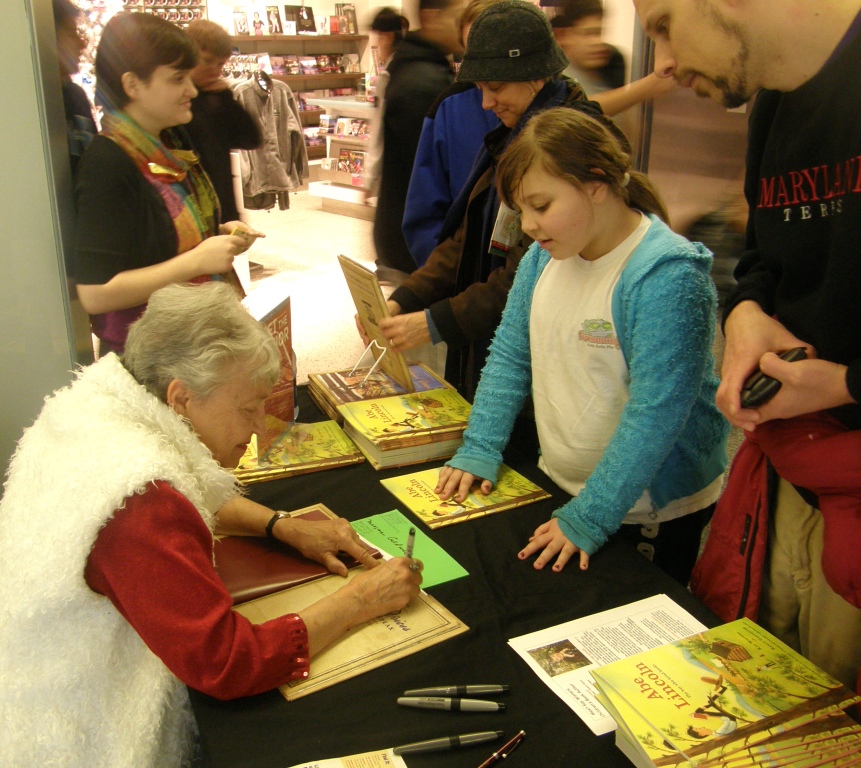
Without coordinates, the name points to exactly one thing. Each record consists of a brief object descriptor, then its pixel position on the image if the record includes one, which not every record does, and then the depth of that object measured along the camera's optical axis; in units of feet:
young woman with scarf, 6.38
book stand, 6.56
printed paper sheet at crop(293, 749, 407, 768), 2.96
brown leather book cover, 4.06
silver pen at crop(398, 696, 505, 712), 3.24
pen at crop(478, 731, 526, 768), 2.99
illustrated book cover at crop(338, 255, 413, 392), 6.30
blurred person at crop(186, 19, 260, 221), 7.20
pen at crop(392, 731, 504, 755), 3.02
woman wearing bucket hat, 5.96
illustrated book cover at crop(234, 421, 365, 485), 5.36
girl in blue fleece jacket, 4.43
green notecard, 4.24
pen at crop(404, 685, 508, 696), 3.32
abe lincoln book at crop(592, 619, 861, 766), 2.86
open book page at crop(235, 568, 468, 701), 3.49
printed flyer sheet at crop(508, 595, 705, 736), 3.38
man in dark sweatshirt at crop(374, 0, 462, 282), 8.53
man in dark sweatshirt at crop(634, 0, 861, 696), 3.34
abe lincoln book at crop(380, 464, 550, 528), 4.82
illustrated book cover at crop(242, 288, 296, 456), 5.63
